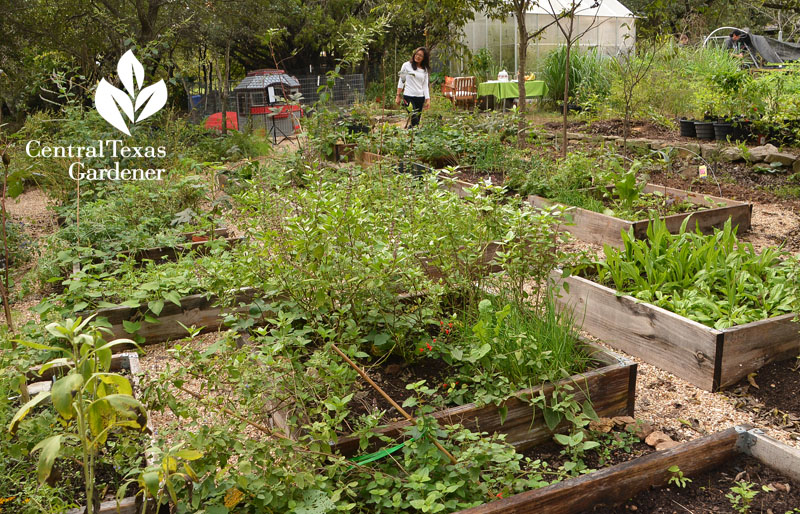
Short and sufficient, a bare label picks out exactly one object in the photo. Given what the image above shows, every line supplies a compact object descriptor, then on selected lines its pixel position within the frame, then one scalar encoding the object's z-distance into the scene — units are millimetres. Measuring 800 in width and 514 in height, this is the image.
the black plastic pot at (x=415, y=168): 6780
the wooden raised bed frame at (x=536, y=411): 2434
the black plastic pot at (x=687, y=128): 8663
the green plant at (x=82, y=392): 1261
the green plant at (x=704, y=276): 3246
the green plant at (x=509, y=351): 2568
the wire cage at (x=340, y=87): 16316
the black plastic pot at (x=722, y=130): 8023
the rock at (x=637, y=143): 8352
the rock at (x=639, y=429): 2609
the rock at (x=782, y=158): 6906
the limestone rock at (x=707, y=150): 7565
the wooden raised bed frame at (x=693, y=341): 3047
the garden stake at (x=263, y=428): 2034
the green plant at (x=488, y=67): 16766
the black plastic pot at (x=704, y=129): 8320
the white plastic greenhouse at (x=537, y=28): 17203
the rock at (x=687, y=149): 7785
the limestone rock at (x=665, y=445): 2509
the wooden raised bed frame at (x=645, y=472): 1956
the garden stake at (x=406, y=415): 2111
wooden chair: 14586
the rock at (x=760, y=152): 7176
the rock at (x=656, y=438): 2555
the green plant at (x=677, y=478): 2141
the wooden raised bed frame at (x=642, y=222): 4953
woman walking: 8812
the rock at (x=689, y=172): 7111
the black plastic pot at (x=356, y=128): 8891
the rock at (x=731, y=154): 7381
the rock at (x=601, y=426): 2600
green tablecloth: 13164
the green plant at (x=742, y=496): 2018
